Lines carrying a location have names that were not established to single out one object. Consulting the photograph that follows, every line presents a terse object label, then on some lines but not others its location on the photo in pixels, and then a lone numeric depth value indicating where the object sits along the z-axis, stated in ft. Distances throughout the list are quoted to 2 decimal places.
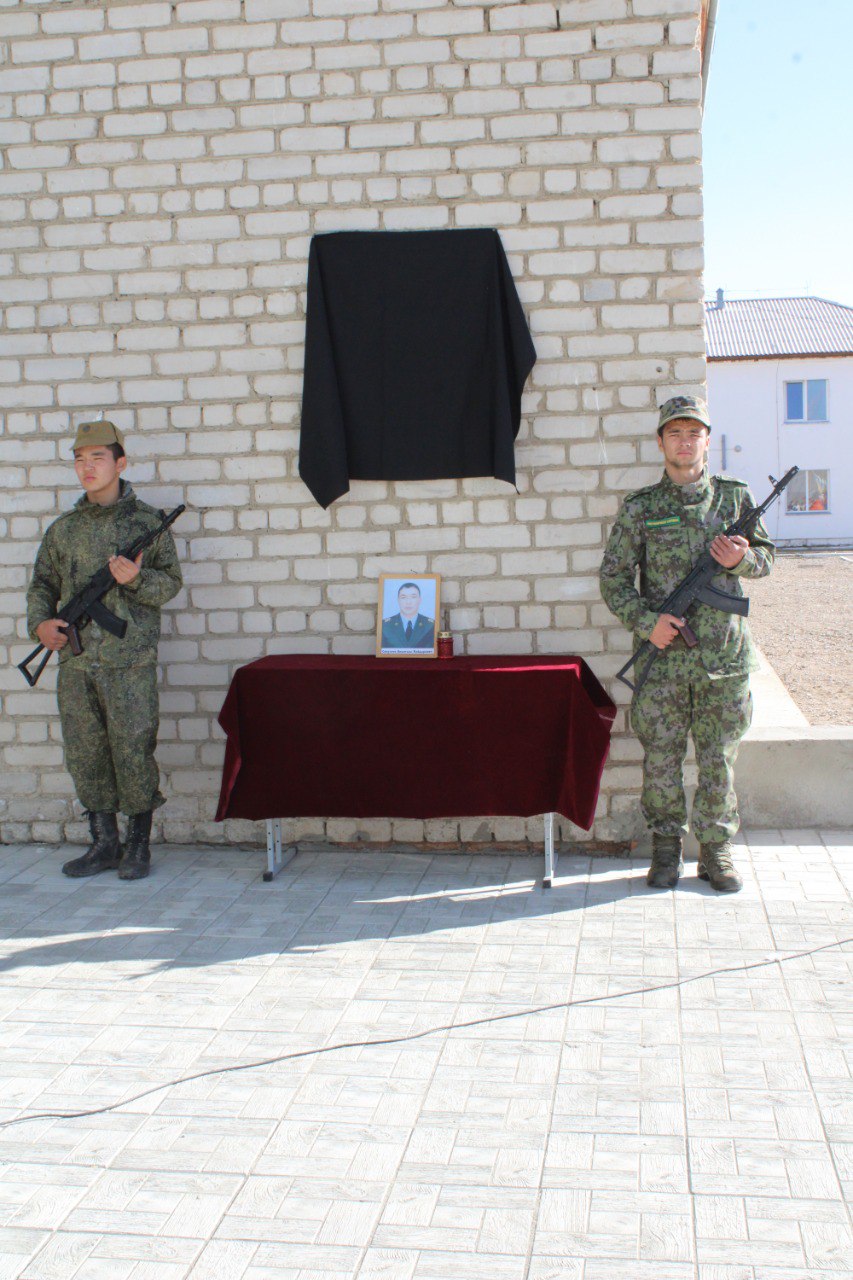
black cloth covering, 17.90
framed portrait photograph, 17.95
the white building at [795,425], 115.24
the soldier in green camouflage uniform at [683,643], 16.28
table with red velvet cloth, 16.51
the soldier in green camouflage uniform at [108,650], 17.62
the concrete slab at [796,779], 18.61
